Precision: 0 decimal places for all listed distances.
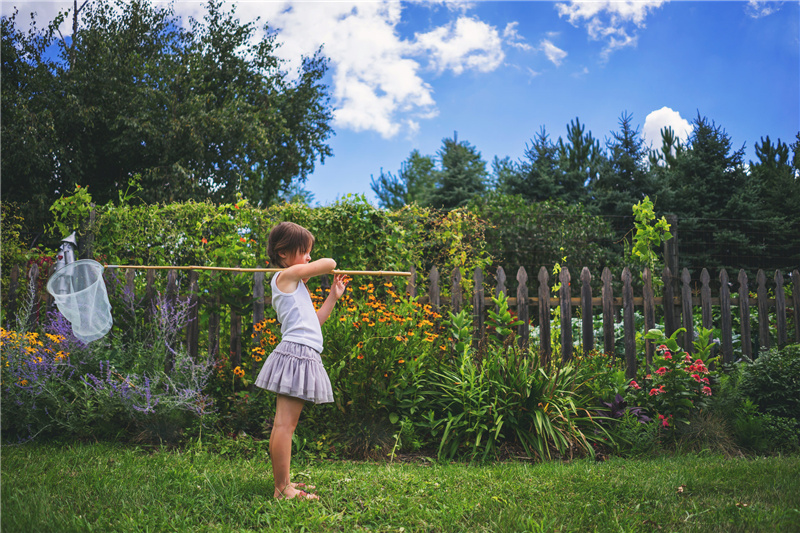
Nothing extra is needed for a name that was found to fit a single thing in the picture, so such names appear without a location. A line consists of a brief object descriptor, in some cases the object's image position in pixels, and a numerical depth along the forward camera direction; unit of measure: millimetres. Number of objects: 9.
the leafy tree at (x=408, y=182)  23234
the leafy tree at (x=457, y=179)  15125
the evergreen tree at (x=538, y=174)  13805
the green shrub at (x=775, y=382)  4160
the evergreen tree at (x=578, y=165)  13906
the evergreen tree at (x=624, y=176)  12812
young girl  2750
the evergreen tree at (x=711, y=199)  11078
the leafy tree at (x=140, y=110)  13945
